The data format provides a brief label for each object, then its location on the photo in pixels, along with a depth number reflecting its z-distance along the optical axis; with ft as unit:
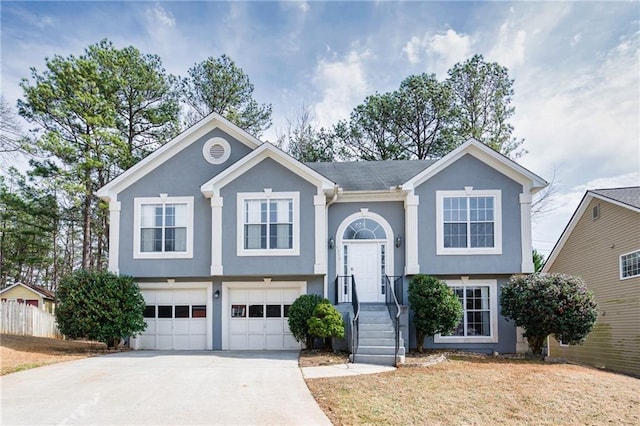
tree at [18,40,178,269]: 78.28
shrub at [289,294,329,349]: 47.52
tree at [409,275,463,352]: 46.83
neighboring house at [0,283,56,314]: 98.22
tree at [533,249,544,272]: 79.77
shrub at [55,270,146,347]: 47.65
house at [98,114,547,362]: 50.83
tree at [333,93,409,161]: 93.09
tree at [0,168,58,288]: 82.02
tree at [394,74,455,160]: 90.33
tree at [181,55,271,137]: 93.25
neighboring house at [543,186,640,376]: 53.62
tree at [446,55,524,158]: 89.25
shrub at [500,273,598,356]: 44.29
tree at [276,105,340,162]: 96.84
